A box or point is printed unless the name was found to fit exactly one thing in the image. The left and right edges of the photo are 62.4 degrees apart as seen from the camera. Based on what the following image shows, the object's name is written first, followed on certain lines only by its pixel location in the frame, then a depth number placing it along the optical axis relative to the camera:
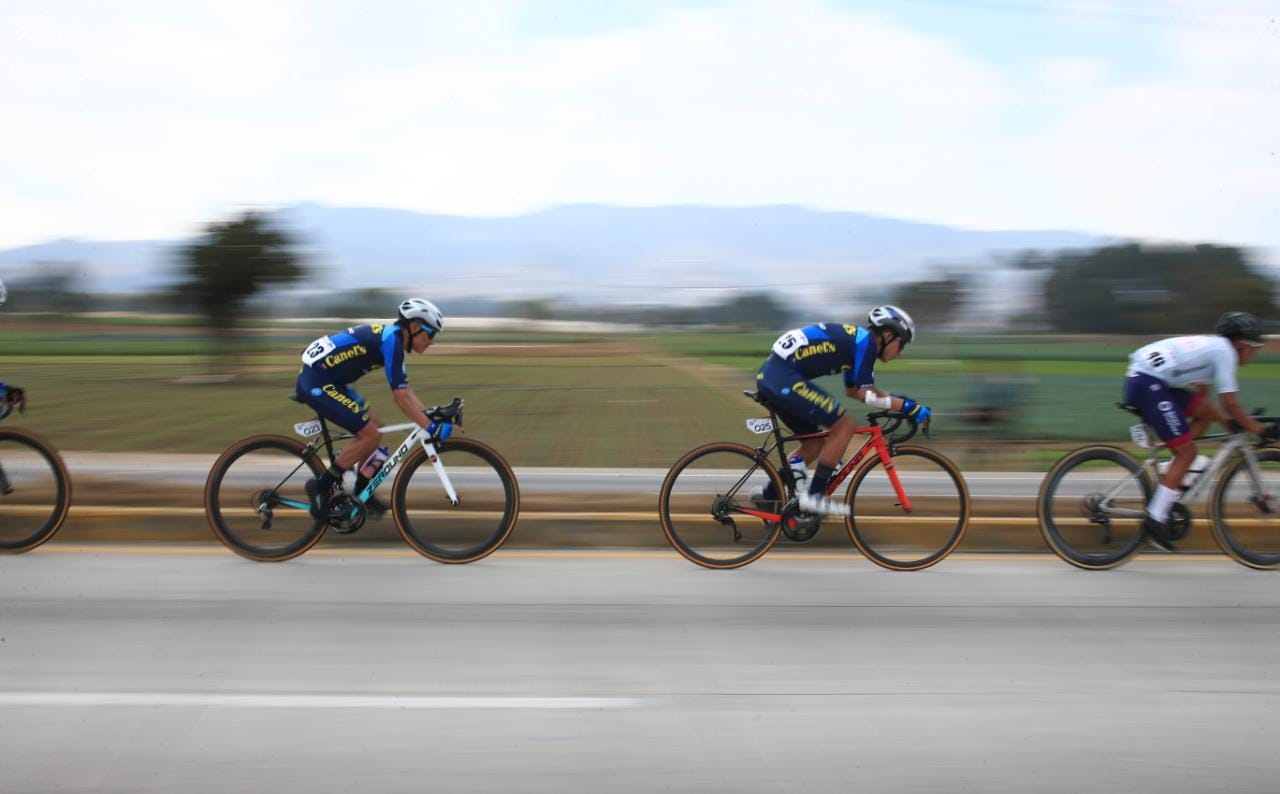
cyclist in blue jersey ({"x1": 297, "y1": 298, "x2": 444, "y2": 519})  6.14
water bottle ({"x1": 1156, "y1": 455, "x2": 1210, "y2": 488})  6.24
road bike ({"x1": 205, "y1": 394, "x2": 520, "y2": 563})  6.24
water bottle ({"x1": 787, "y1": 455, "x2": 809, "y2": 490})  6.32
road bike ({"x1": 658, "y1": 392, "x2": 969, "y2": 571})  6.30
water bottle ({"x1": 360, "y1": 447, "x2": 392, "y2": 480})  6.24
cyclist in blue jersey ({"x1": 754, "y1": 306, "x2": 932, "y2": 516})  6.05
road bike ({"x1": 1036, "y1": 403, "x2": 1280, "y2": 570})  6.33
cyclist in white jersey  6.00
